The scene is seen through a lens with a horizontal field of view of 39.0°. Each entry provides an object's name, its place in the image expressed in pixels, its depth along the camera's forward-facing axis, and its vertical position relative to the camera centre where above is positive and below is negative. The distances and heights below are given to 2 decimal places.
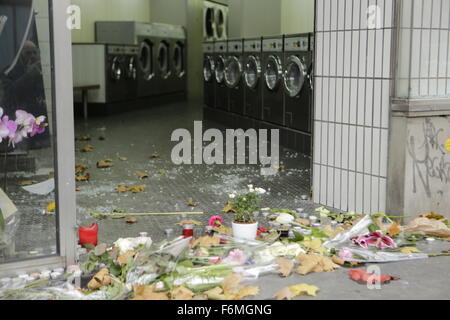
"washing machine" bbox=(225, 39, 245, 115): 8.51 -0.17
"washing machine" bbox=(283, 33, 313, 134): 6.39 -0.19
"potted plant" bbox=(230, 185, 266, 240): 3.27 -0.80
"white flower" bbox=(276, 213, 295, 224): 3.64 -0.88
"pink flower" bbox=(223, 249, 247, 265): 2.86 -0.87
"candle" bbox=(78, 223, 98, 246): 3.21 -0.86
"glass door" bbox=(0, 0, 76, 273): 2.77 -0.34
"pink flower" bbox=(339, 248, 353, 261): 2.94 -0.88
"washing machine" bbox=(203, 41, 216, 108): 9.66 -0.16
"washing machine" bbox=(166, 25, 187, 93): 13.25 +0.10
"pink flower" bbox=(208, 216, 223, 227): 3.52 -0.87
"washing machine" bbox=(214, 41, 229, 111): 9.14 -0.18
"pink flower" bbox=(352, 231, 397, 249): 3.17 -0.89
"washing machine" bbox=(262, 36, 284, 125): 7.12 -0.19
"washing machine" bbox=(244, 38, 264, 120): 7.82 -0.20
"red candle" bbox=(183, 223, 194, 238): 3.33 -0.87
